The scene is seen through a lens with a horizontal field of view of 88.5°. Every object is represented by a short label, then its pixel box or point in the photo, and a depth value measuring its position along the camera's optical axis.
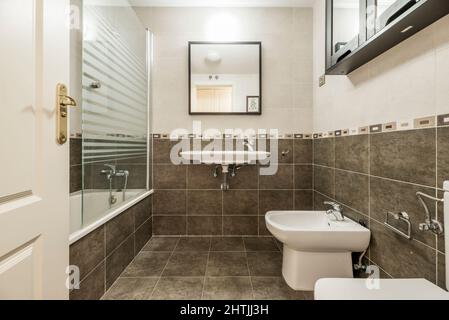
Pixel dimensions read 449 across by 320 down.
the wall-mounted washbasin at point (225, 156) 1.90
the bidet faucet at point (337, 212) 1.63
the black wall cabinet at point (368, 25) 0.96
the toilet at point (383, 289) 0.83
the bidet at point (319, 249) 1.40
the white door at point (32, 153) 0.69
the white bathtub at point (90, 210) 1.20
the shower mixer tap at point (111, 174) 1.62
